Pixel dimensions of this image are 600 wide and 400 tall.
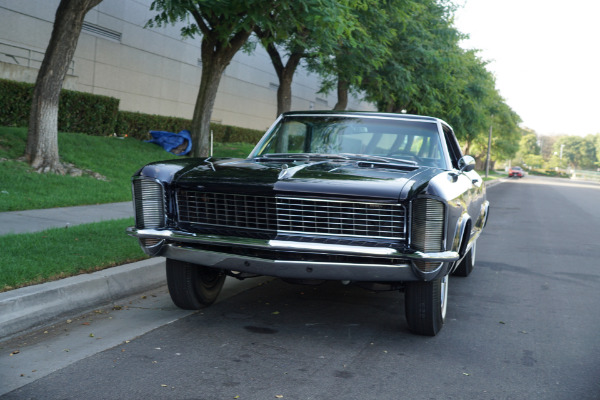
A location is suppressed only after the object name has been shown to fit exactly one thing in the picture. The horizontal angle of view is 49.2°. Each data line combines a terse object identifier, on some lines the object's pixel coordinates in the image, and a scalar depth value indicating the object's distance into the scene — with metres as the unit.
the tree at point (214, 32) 12.88
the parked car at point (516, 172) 79.77
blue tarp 19.76
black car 4.36
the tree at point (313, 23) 12.39
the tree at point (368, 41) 18.25
